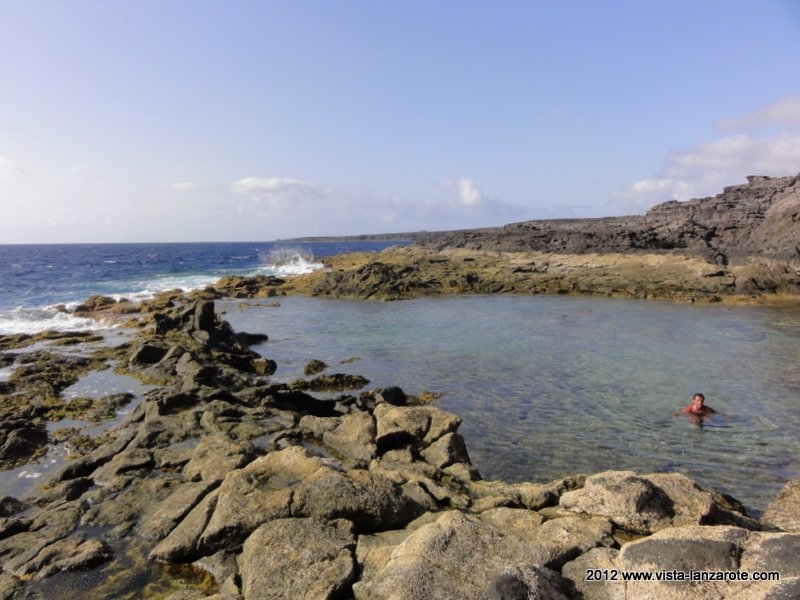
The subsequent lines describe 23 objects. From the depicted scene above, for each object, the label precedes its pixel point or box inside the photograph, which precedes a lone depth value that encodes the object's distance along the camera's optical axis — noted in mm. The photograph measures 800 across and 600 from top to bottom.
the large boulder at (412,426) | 10344
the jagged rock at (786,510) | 6895
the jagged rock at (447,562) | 4996
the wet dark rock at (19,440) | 11195
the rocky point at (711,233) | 39594
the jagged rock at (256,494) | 6754
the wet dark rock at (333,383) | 16594
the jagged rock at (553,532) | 5551
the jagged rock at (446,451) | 9445
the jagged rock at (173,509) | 7507
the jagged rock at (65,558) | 6797
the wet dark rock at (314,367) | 18391
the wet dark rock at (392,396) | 13921
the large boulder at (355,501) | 6770
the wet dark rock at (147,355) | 18594
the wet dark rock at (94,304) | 32719
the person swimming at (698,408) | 13422
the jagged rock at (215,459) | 8602
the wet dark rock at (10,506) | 8492
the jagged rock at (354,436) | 10367
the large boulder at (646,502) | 6406
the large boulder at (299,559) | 5477
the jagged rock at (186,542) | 6773
